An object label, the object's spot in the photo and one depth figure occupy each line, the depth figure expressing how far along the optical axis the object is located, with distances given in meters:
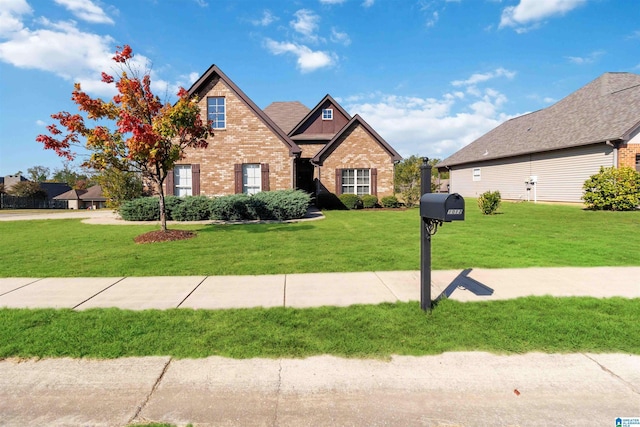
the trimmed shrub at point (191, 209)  16.16
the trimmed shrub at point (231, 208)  15.70
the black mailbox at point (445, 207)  3.73
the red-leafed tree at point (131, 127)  9.34
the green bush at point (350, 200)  21.56
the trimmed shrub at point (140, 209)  16.39
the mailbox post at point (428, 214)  3.76
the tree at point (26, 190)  55.09
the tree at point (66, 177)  103.91
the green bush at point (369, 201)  22.14
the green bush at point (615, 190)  17.17
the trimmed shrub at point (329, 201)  21.91
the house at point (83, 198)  62.00
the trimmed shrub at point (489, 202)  16.83
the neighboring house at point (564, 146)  19.03
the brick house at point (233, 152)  18.94
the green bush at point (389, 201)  22.16
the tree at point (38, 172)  107.62
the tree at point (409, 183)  22.06
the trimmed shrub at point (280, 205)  15.80
